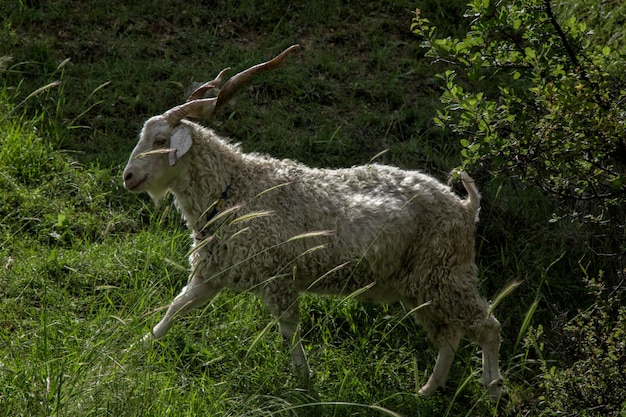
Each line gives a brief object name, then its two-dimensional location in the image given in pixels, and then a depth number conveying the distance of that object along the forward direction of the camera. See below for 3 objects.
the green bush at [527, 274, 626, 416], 8.60
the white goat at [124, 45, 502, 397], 11.16
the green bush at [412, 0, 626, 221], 8.59
